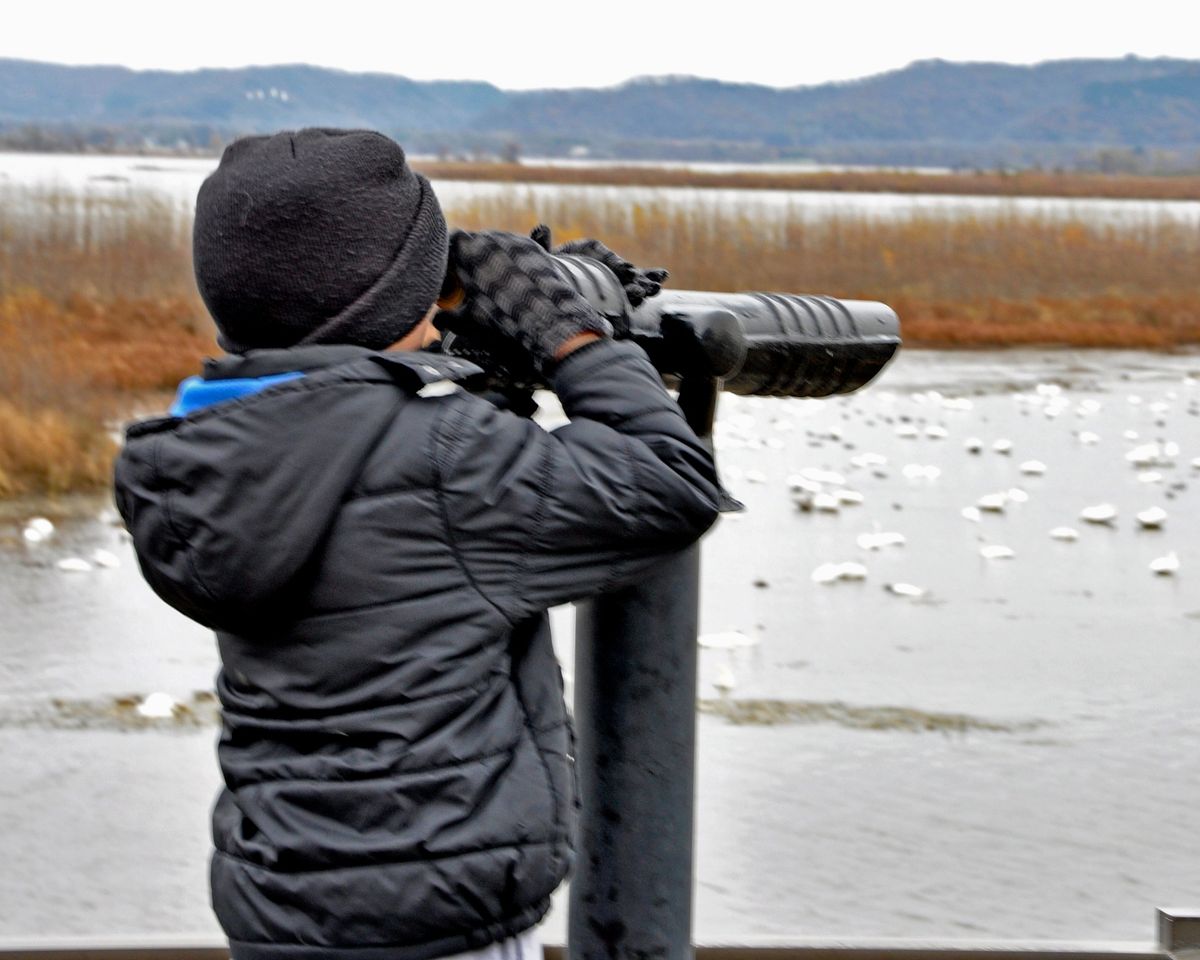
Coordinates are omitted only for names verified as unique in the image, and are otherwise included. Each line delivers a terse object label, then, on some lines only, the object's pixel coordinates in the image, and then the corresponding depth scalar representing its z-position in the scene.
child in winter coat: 3.56
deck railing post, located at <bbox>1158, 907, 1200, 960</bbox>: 6.93
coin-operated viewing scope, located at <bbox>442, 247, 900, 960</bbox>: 4.50
